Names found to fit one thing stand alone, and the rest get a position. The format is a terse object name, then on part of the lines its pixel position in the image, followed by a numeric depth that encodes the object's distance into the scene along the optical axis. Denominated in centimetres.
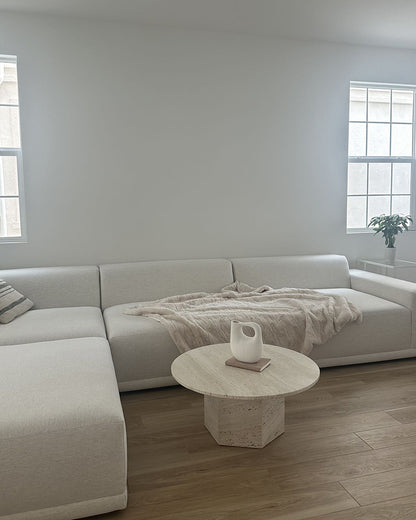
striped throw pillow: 307
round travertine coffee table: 204
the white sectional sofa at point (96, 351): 169
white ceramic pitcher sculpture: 227
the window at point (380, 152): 453
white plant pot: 435
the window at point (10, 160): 368
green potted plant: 429
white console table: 420
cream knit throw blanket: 296
